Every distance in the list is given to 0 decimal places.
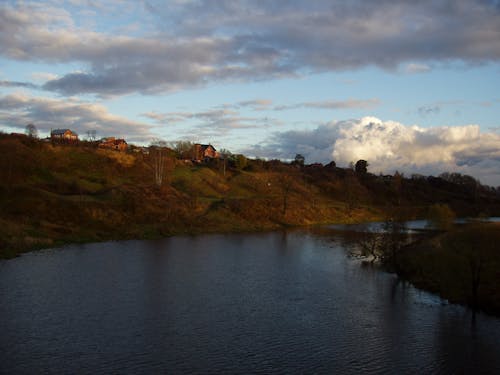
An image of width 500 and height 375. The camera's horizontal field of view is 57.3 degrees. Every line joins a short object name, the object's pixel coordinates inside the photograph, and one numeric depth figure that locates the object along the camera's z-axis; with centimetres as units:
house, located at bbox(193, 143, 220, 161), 16325
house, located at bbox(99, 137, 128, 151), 13875
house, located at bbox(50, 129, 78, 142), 16830
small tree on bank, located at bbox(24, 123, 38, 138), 14000
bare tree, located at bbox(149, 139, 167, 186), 9975
